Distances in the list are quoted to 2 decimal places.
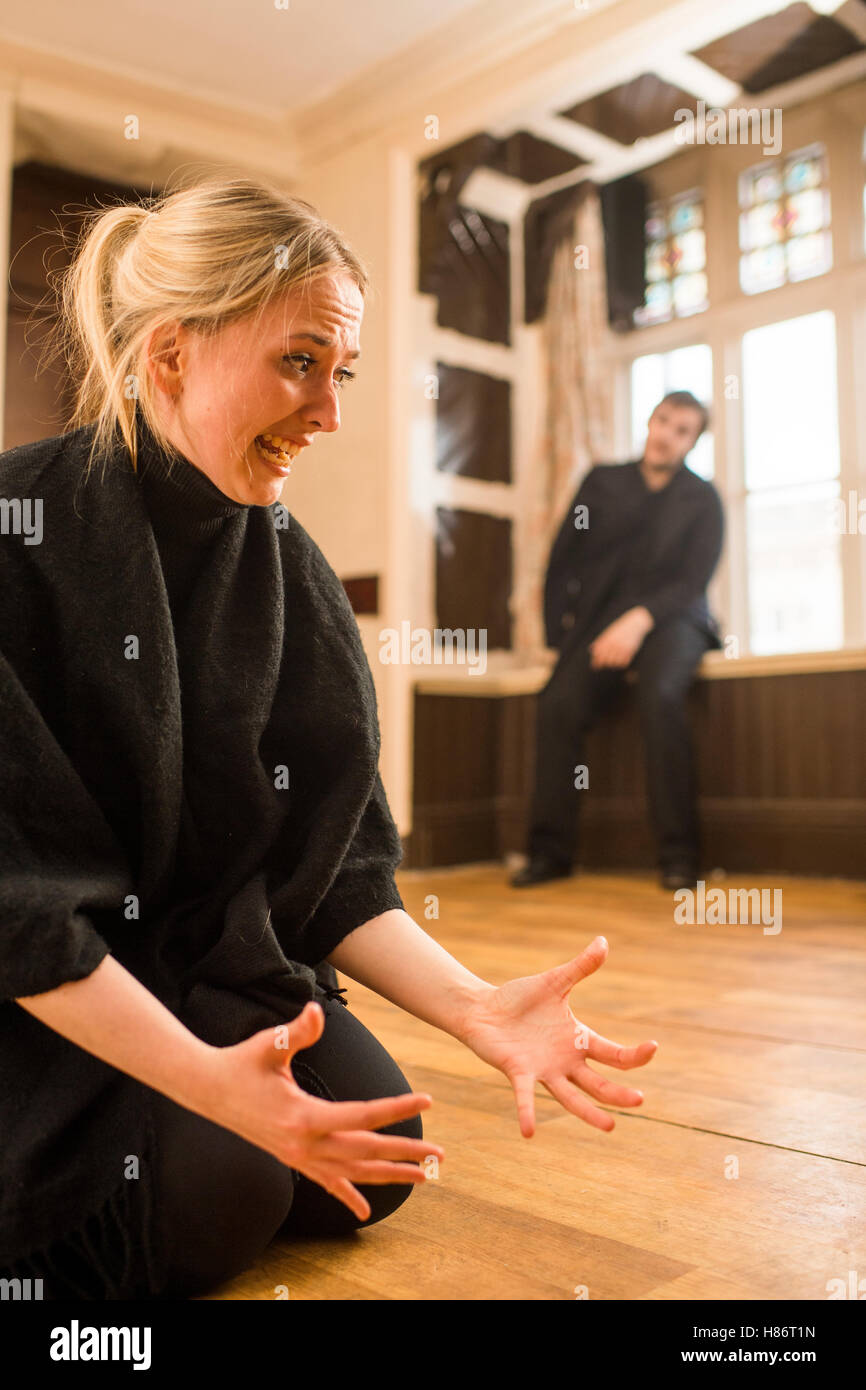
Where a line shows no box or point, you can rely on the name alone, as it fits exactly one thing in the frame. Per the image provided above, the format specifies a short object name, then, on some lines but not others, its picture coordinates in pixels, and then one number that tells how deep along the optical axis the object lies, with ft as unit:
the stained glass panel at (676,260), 15.23
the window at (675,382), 14.94
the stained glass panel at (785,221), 14.12
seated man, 11.90
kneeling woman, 2.75
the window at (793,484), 13.89
